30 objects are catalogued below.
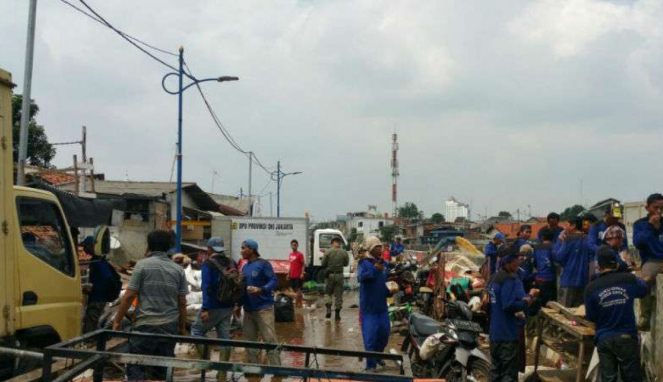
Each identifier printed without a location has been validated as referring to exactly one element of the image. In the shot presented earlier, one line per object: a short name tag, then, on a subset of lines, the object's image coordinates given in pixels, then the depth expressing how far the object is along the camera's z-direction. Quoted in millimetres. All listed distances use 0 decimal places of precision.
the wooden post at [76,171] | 14828
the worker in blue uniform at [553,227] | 9859
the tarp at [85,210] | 9219
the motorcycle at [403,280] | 14653
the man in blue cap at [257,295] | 8016
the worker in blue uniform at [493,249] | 10950
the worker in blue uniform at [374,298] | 8055
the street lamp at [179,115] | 16000
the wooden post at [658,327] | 6266
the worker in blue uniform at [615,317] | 5695
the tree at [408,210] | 108875
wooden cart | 6523
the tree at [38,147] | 29078
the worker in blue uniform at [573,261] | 8969
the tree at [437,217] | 86375
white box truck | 21094
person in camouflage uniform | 14547
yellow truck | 4961
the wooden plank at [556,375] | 7402
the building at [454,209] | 119062
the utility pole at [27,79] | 10438
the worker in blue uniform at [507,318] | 6625
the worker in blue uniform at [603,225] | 7910
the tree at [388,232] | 67400
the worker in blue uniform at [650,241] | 6727
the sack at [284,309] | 13531
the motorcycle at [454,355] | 6941
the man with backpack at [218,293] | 7816
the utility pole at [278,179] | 42900
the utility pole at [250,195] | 38550
